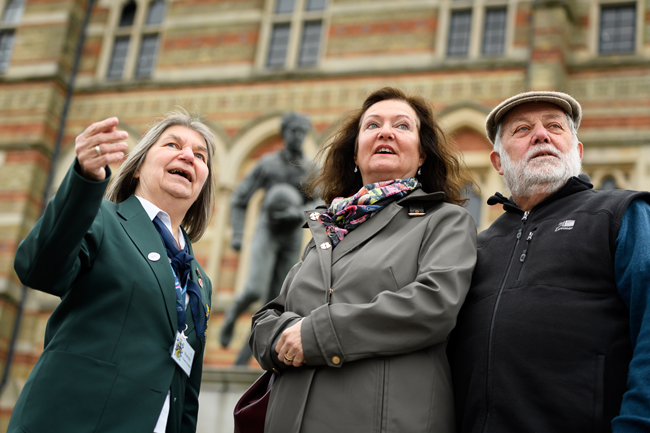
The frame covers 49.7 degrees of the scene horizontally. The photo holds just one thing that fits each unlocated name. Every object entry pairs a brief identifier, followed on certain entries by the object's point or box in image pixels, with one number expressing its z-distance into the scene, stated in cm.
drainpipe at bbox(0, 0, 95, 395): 1126
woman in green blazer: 211
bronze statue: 696
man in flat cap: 204
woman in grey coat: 212
